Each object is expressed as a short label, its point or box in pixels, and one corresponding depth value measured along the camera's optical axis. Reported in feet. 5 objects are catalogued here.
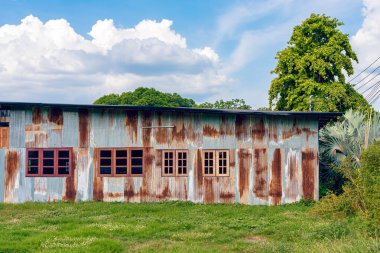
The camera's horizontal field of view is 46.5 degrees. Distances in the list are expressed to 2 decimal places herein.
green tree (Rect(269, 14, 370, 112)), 101.45
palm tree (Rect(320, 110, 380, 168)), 68.18
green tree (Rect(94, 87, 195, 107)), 193.36
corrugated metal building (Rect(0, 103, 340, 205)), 64.90
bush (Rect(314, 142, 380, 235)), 39.27
